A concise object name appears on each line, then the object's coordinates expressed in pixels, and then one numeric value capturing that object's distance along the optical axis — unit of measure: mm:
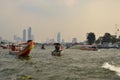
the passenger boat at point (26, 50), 39195
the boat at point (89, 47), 85766
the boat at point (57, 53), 43064
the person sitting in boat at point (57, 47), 43407
